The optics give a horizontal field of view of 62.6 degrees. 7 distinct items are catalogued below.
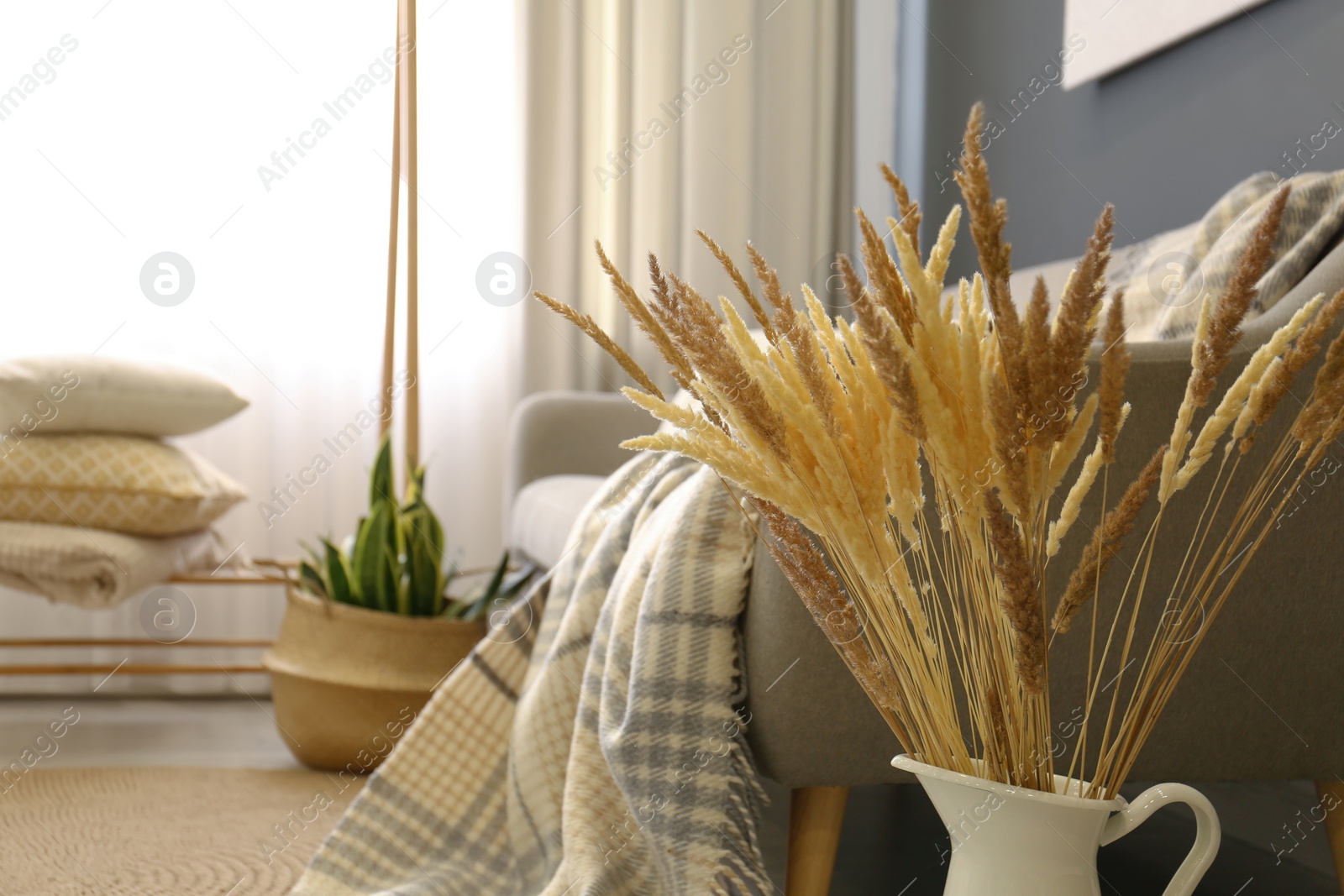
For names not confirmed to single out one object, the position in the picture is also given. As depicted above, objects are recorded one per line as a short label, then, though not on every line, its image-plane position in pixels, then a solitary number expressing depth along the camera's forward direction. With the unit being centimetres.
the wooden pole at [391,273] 192
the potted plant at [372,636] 162
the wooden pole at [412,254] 182
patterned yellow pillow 190
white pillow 192
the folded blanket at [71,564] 180
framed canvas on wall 177
